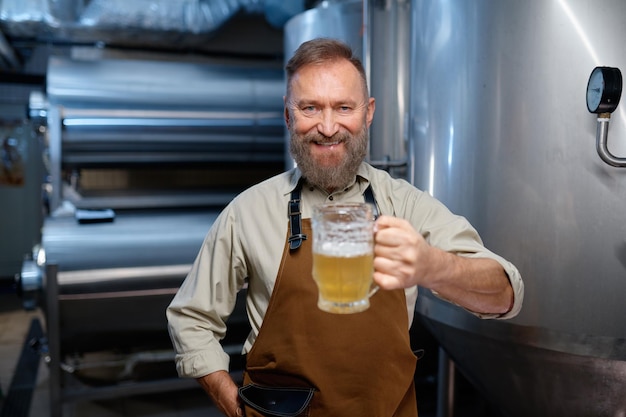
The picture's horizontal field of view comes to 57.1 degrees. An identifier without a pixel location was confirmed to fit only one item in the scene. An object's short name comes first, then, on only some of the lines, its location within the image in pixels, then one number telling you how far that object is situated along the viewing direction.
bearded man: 1.19
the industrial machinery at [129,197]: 2.84
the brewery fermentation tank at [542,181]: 1.48
